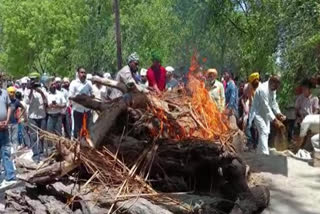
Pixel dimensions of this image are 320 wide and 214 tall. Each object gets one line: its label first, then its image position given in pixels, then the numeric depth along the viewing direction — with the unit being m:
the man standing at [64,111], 12.15
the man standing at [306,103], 10.82
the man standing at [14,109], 10.86
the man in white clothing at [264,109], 8.96
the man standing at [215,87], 9.64
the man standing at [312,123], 4.31
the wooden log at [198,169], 5.86
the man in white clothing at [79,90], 10.66
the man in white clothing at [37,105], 11.14
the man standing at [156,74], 8.41
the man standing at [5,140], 8.62
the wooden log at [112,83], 6.21
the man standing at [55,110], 11.55
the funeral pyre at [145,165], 5.77
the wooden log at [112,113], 6.12
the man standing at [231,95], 11.21
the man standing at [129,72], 7.41
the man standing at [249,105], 10.66
